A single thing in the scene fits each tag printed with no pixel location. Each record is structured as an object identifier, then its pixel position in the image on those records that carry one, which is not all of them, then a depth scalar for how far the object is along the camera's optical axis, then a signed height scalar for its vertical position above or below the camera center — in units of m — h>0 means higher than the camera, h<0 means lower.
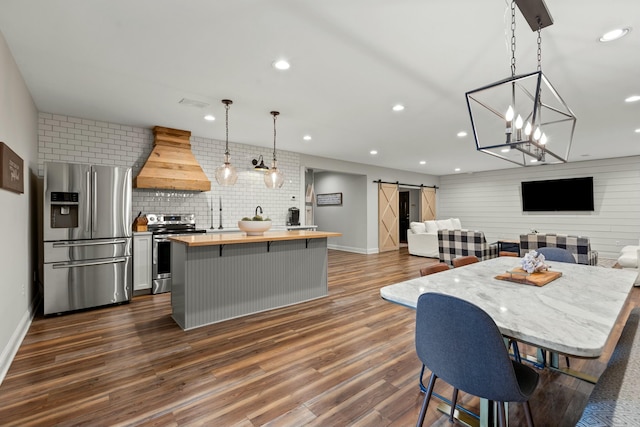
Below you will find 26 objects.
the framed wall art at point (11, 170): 2.24 +0.39
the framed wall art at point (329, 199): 9.67 +0.51
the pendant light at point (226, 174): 3.97 +0.55
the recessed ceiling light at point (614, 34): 2.30 +1.37
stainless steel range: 4.61 -0.43
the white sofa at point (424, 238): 7.98 -0.63
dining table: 1.16 -0.46
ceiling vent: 3.77 +1.42
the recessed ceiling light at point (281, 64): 2.80 +1.42
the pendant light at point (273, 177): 4.30 +0.54
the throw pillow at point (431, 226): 8.53 -0.35
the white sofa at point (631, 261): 5.09 -0.82
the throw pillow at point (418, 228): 8.41 -0.38
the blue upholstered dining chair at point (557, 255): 3.03 -0.42
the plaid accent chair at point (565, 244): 4.39 -0.47
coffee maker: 6.79 -0.04
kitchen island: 3.24 -0.69
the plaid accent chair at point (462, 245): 5.76 -0.62
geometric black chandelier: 1.65 +1.40
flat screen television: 8.21 +0.53
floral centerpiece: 2.16 -0.36
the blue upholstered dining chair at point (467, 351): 1.19 -0.57
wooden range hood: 4.68 +0.80
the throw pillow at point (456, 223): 9.48 -0.28
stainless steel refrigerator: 3.62 -0.25
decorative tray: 1.97 -0.43
